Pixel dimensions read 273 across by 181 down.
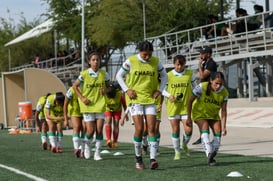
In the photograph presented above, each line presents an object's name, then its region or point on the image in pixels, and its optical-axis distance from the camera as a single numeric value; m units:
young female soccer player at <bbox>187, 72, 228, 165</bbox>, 12.95
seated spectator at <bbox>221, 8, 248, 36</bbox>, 31.89
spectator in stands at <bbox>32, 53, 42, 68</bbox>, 58.08
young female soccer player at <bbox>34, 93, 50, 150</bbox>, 19.61
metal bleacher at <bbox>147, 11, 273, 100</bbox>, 30.27
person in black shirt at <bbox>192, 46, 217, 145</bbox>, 15.19
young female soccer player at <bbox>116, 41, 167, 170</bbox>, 12.58
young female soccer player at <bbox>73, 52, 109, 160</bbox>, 14.82
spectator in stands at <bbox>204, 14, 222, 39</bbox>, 33.51
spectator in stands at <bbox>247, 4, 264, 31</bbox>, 31.25
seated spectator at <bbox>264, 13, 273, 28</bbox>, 30.04
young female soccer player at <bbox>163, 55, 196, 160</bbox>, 14.62
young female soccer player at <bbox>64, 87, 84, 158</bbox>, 15.82
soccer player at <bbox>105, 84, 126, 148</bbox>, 19.11
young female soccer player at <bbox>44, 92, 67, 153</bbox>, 18.02
